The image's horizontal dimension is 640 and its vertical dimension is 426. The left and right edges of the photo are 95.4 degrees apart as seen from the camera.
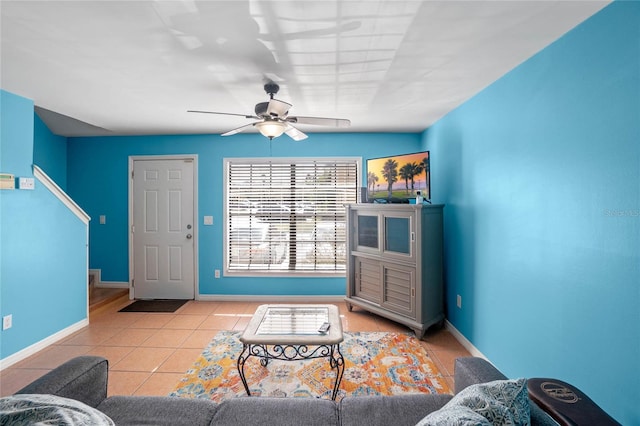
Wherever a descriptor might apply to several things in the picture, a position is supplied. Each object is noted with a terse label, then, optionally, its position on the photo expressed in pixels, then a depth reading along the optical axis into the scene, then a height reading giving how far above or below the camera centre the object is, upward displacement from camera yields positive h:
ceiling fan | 2.22 +0.76
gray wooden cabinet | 3.01 -0.56
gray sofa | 1.15 -0.82
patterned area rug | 2.15 -1.31
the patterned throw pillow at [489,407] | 0.80 -0.59
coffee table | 1.92 -0.85
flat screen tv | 3.08 +0.39
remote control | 2.02 -0.82
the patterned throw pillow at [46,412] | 0.80 -0.58
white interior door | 4.21 -0.24
